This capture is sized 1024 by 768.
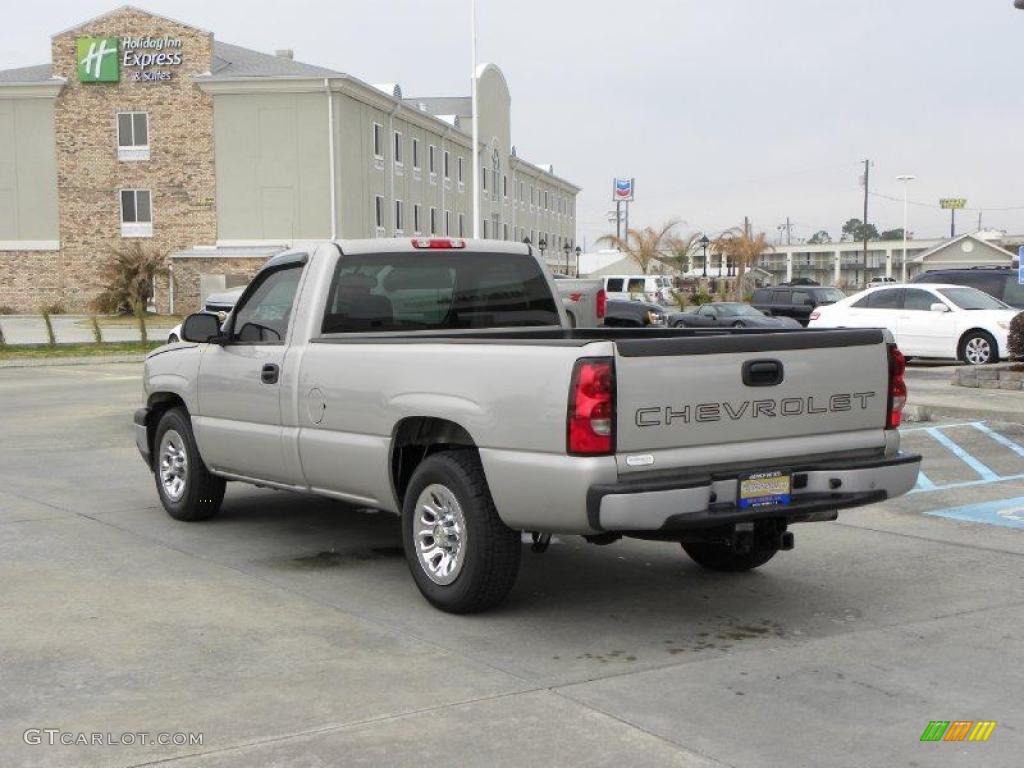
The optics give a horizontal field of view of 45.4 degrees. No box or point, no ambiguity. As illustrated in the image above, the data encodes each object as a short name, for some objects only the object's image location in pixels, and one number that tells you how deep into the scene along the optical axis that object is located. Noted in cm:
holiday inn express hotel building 5209
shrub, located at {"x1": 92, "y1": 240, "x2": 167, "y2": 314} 5066
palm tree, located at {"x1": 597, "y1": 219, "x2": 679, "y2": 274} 7525
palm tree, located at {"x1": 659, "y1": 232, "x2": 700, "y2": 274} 7600
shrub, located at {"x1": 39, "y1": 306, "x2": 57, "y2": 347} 2880
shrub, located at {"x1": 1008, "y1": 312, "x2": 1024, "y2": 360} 1692
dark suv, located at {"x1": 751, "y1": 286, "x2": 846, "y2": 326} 3791
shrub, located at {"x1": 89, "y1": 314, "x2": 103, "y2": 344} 2963
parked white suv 6148
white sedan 2183
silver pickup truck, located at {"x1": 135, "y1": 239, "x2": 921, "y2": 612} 565
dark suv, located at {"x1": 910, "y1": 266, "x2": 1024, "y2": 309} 2471
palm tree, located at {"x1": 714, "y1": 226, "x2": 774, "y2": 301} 7481
